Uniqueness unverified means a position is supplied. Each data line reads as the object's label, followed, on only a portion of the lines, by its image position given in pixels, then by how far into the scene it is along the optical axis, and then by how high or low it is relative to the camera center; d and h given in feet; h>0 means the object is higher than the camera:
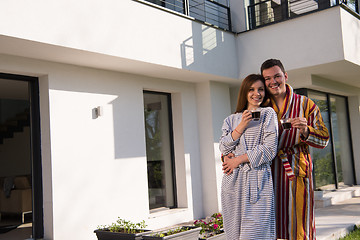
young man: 7.59 -0.25
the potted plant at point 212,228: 14.20 -2.60
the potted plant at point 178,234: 13.37 -2.49
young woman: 7.21 -0.23
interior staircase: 28.99 +3.46
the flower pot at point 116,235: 14.03 -2.55
